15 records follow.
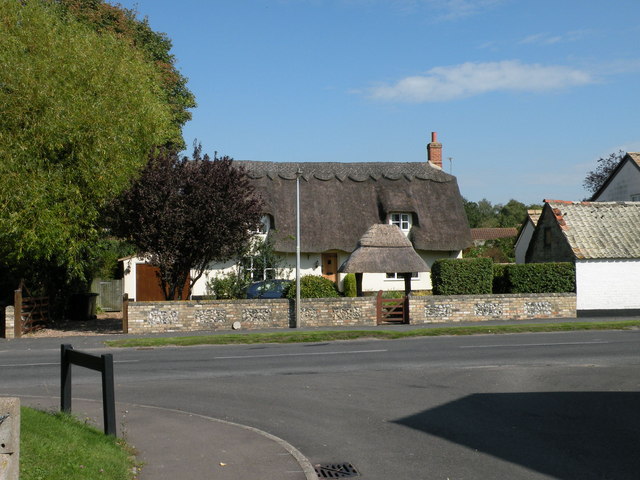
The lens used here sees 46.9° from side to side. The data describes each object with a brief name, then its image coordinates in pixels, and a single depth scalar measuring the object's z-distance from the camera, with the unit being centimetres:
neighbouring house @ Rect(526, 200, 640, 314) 3084
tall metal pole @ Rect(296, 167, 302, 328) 2611
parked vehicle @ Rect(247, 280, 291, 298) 3116
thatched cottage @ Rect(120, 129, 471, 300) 4247
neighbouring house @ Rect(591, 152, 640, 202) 4162
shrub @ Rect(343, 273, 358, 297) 4034
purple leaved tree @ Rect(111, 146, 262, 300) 2588
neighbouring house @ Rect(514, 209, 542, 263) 4688
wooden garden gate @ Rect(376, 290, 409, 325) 2798
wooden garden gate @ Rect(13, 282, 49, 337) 2466
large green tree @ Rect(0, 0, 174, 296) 2341
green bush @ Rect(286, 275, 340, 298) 2855
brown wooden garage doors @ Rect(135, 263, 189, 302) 4047
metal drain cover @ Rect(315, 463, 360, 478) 796
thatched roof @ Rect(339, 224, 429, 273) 3009
